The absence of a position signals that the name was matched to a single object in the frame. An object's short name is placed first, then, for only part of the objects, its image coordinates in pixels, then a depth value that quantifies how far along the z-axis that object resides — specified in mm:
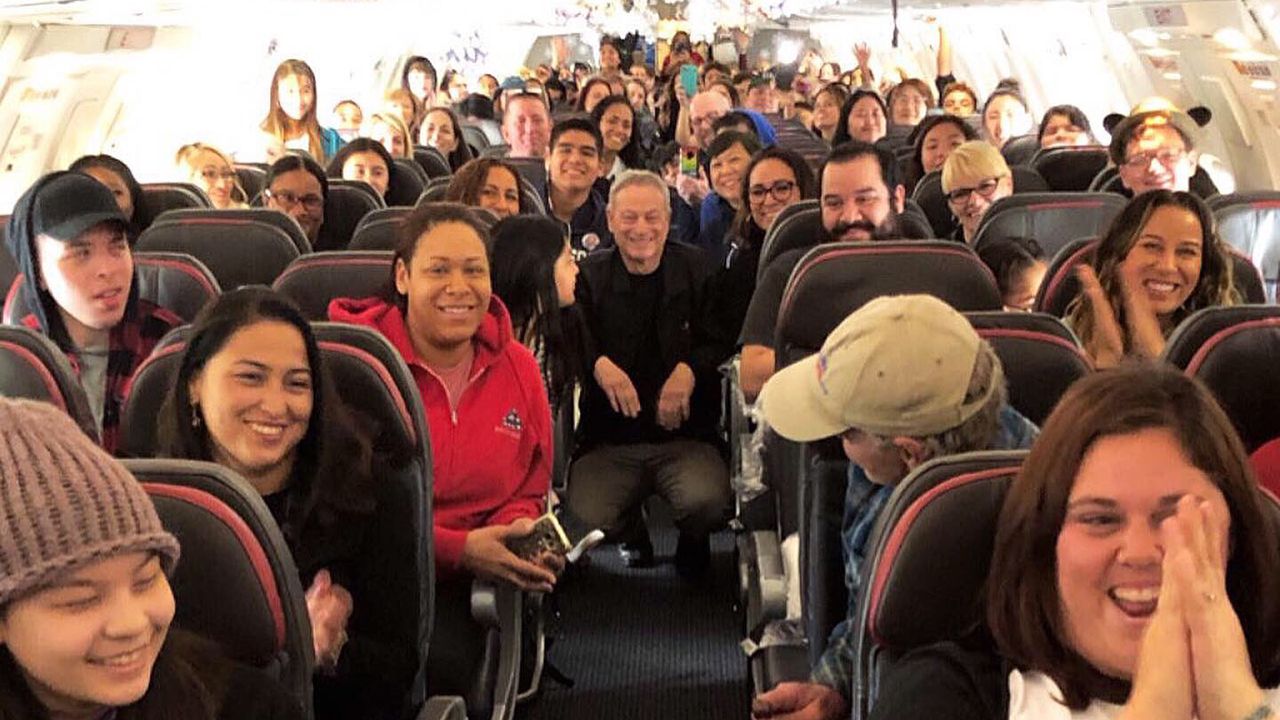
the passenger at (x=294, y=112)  8008
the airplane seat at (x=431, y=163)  8648
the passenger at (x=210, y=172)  6648
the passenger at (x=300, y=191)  5953
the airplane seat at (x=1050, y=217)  5277
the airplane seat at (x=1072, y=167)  7438
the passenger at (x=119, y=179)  5387
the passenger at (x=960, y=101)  10719
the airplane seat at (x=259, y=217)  5020
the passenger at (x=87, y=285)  3674
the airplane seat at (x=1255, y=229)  5273
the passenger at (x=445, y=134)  9406
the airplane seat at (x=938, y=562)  2020
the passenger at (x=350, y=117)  10406
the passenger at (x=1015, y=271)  4535
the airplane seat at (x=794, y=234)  4988
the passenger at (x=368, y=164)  7055
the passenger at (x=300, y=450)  2693
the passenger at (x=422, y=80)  12445
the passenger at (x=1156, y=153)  5738
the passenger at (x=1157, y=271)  3744
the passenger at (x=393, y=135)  8227
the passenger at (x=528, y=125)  8461
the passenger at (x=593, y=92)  11009
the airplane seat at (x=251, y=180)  7656
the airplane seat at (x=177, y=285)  4121
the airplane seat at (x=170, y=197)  6117
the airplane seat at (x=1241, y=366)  2875
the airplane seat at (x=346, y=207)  6289
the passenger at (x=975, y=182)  5742
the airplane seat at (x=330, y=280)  4102
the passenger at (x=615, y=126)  8852
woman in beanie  1574
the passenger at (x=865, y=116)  9016
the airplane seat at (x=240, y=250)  4879
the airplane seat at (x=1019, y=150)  8656
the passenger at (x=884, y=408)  2389
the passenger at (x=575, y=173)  6598
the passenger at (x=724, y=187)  6832
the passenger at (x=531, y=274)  4473
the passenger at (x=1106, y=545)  1743
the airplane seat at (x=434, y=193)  6109
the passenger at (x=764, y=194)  5793
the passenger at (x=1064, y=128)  8211
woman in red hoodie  3643
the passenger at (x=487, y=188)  5527
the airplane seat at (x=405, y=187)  7367
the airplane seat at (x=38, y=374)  2857
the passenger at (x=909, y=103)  11148
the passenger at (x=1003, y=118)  8922
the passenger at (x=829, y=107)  11109
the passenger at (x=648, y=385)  5133
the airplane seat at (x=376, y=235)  5270
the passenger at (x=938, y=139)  7383
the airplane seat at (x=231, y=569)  2076
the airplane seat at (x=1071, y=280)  4027
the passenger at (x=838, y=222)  4555
